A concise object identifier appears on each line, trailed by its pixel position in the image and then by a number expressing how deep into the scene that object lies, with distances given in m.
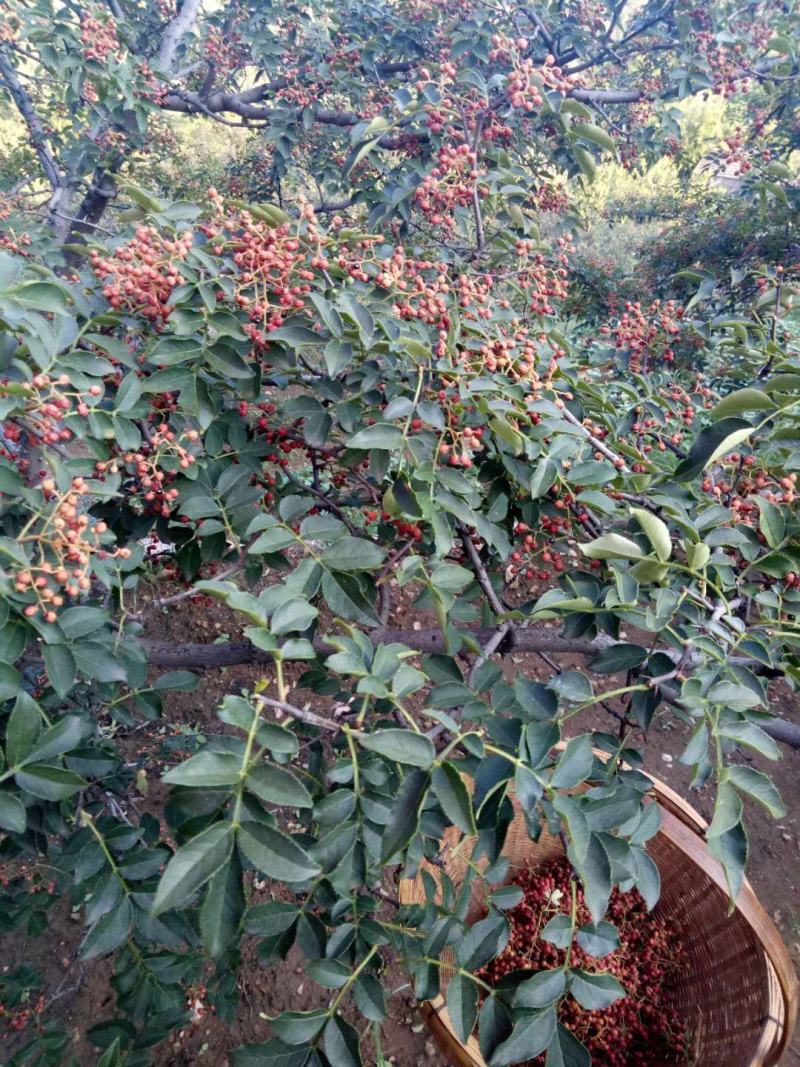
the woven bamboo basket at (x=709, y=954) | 1.47
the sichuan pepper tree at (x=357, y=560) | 0.80
